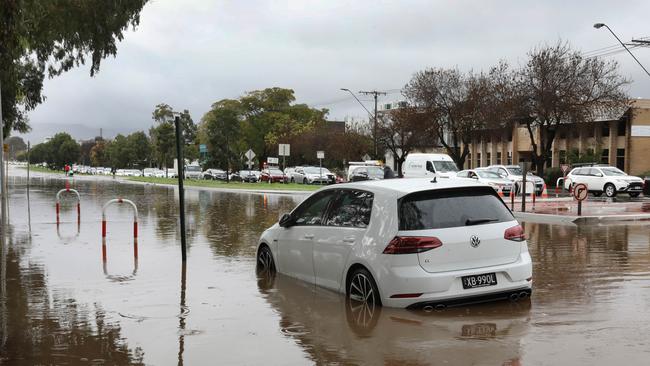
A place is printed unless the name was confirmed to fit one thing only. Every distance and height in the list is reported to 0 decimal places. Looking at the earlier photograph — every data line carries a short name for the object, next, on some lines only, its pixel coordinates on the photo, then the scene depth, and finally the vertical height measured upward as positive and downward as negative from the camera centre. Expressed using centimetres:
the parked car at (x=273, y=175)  6400 -144
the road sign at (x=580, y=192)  2020 -89
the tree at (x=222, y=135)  7031 +263
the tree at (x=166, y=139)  8631 +262
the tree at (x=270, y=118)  8600 +561
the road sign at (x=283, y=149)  4886 +81
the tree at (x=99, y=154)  15961 +103
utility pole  6562 +677
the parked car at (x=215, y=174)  7449 -166
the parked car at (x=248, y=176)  6698 -164
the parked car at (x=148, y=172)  9382 -186
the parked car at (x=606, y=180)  3391 -93
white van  3775 -23
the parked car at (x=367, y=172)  3895 -71
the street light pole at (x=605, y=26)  3384 +687
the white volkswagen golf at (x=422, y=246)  698 -91
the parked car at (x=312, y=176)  5650 -134
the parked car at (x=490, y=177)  3362 -81
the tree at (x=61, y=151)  14638 +170
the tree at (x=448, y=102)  5581 +507
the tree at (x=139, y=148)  12531 +208
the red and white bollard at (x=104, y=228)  1326 -139
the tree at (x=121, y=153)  12646 +114
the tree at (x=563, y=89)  4512 +498
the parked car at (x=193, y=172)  7975 -150
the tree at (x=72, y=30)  1339 +295
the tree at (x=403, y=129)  5878 +300
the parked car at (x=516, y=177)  3509 -82
